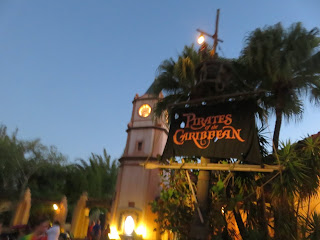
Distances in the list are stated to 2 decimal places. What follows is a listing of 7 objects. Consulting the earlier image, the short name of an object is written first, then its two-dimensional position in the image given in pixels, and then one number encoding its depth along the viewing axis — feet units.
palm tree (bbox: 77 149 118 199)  95.71
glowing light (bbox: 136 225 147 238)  59.94
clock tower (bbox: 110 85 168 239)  61.41
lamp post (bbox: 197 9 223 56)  34.58
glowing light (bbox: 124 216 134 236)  60.34
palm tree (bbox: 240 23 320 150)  29.78
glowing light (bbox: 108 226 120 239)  46.59
